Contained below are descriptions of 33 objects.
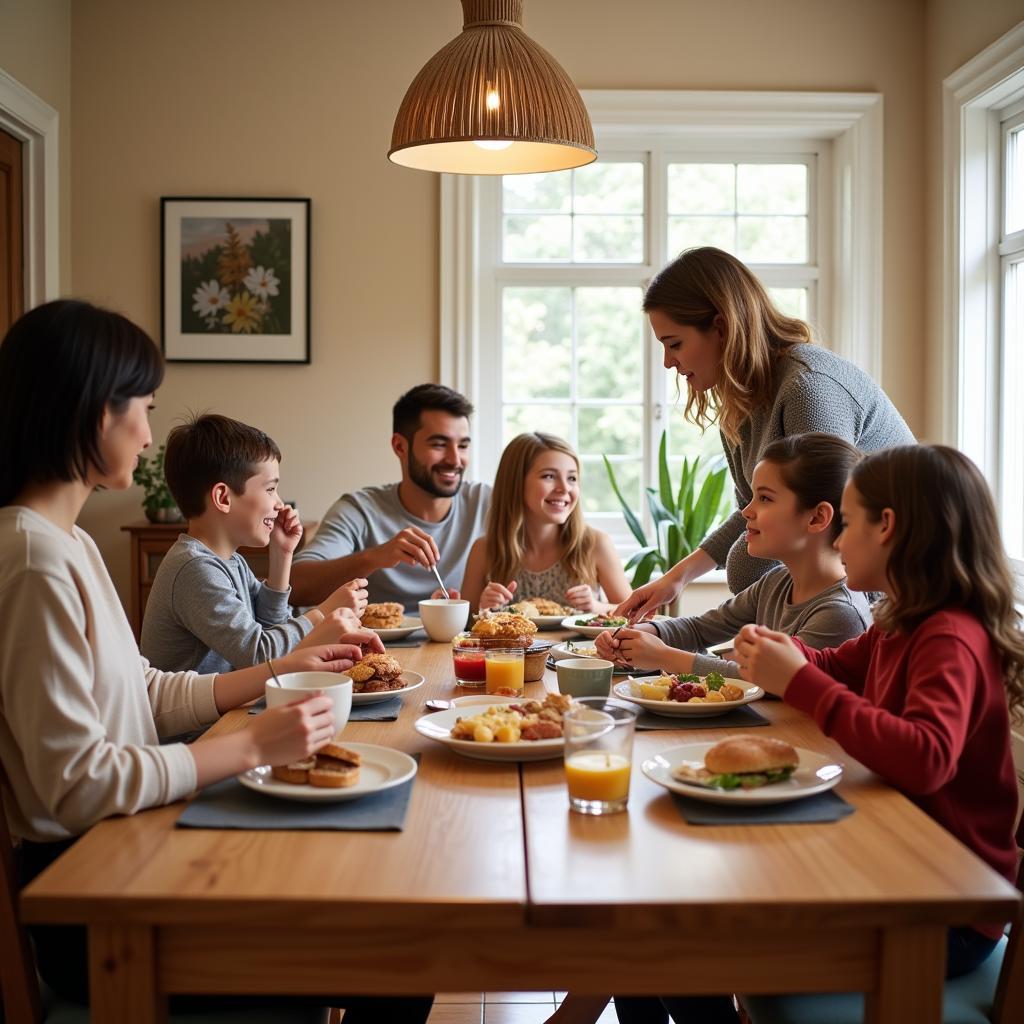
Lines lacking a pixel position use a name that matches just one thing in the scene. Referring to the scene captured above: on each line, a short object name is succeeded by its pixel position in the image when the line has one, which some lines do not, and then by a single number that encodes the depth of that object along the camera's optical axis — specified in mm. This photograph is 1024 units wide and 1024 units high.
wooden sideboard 3877
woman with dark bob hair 1197
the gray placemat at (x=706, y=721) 1639
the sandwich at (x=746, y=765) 1288
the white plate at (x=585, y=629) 2363
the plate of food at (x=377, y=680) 1759
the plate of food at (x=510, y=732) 1421
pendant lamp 2107
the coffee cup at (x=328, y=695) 1358
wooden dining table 998
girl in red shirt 1315
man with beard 3219
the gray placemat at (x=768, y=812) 1205
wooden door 3814
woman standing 2225
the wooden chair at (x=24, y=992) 1189
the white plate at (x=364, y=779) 1240
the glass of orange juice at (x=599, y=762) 1231
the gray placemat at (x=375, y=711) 1683
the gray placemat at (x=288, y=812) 1180
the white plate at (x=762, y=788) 1236
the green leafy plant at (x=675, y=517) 4012
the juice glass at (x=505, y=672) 1831
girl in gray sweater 1893
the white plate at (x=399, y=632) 2457
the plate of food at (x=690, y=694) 1670
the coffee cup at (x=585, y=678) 1727
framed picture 4230
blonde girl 3045
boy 2018
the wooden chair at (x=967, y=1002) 1248
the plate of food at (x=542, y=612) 2551
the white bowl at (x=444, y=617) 2393
